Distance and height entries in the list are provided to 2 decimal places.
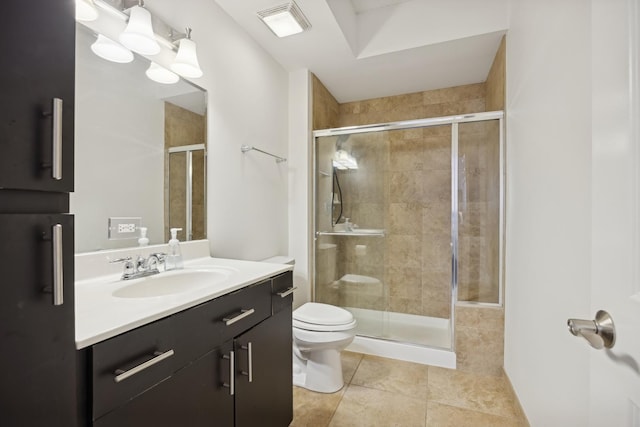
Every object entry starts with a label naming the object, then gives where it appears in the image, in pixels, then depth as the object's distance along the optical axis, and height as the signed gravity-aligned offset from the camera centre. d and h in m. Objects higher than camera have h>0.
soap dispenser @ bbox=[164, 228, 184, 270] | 1.33 -0.22
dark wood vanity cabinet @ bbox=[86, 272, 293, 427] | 0.67 -0.47
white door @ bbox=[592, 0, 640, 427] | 0.47 +0.01
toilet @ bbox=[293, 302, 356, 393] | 1.74 -0.81
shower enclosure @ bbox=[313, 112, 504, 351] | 2.61 -0.16
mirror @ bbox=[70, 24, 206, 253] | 1.10 +0.27
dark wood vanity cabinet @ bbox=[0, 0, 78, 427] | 0.48 -0.01
